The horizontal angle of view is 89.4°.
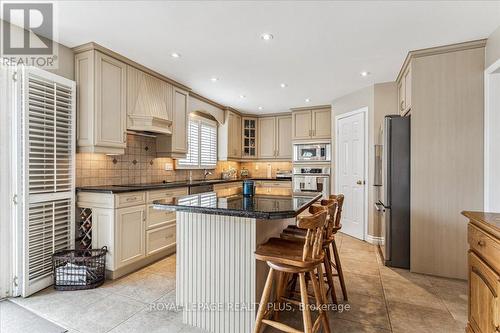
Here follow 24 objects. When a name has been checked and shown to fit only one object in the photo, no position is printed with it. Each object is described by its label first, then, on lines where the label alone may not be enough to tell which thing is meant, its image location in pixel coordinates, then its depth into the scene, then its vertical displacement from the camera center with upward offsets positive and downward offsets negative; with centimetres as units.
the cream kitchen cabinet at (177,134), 398 +51
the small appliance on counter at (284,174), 616 -21
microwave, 531 +29
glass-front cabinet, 643 +72
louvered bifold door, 237 -5
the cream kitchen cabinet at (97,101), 280 +73
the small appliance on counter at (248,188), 239 -22
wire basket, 252 -108
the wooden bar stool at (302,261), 149 -59
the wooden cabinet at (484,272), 136 -63
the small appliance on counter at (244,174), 659 -23
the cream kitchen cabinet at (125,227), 271 -71
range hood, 325 +84
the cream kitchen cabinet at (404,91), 313 +102
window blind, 478 +42
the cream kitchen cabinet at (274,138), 624 +70
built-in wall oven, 520 -29
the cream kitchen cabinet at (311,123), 541 +93
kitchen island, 177 -70
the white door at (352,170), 433 -8
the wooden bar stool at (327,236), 193 -58
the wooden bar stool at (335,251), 229 -79
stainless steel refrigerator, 309 -30
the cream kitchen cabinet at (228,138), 575 +63
